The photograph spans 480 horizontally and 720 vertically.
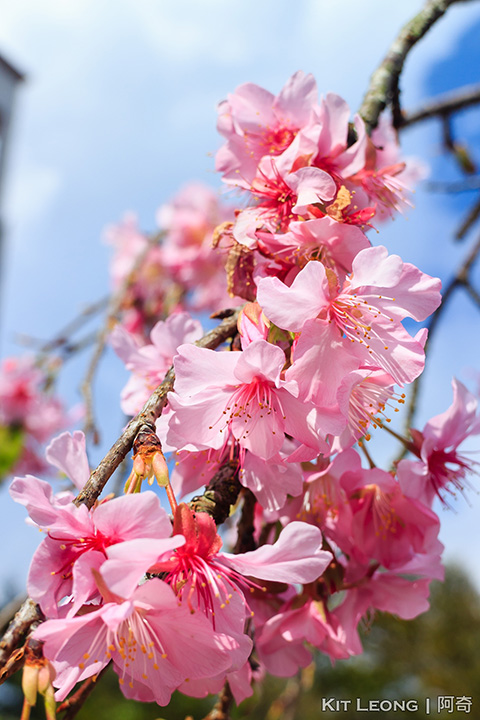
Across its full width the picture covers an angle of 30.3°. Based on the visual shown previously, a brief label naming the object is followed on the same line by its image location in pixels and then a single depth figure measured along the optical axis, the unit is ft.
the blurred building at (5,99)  30.56
